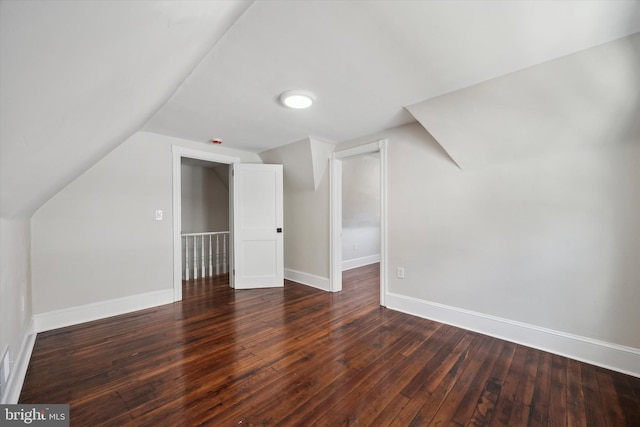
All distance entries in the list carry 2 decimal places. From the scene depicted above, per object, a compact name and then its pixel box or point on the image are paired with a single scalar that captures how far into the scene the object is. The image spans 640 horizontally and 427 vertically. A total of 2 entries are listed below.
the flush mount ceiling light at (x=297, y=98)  2.14
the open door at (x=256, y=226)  4.02
